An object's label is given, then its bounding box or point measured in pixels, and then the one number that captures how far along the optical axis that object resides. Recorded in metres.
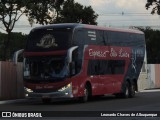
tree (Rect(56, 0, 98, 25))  57.72
